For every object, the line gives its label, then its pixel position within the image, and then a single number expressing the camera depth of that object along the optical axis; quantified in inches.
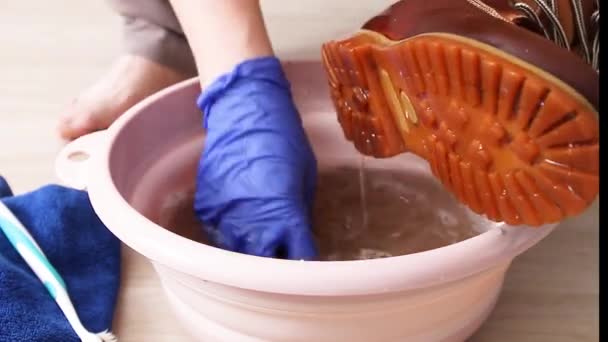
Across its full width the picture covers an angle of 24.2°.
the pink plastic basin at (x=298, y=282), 33.2
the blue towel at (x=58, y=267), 37.4
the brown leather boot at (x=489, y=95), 31.2
